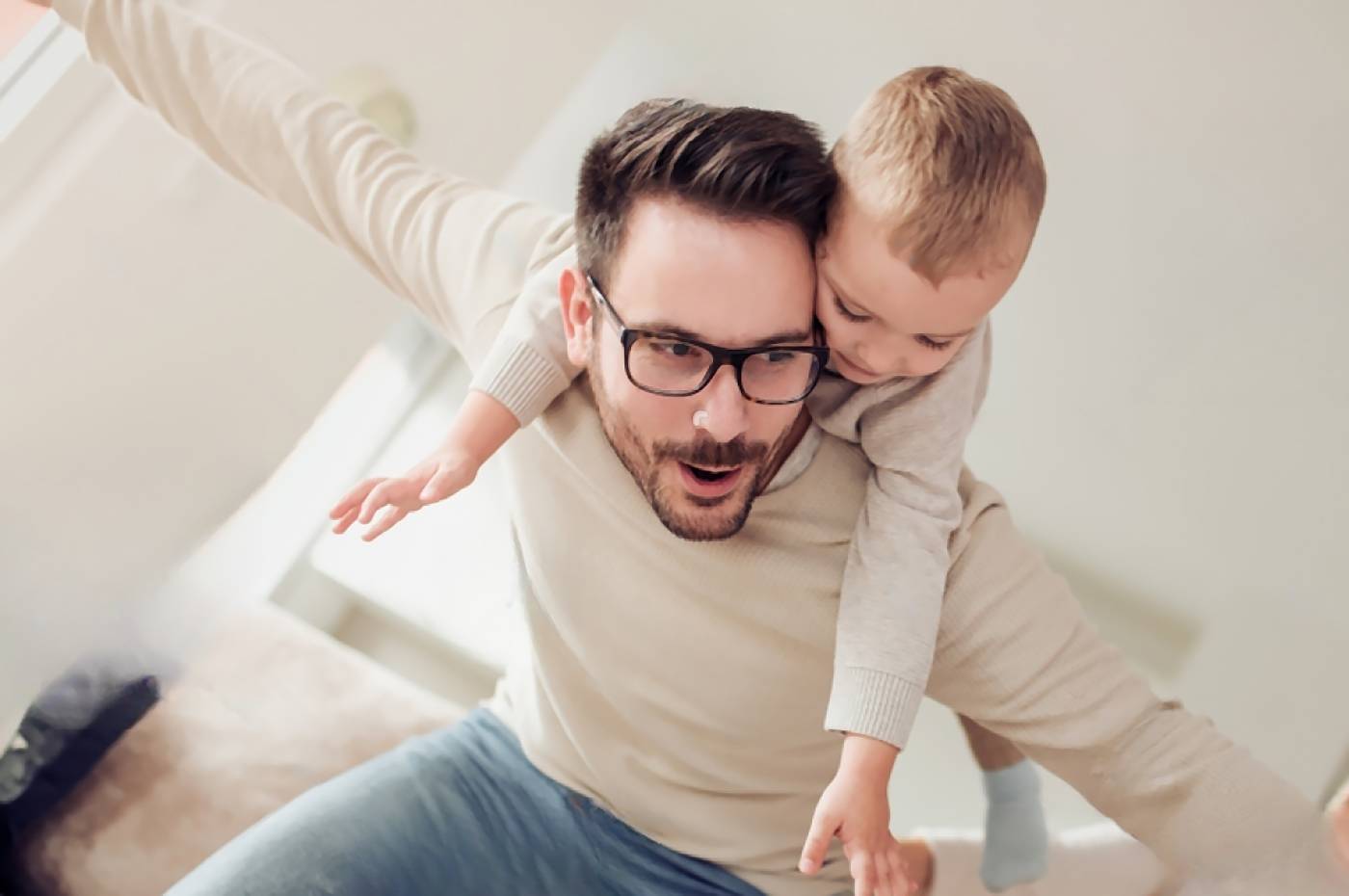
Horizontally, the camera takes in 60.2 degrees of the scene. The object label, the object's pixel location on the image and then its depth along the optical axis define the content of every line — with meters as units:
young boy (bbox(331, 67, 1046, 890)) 0.72
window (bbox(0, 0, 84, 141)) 1.26
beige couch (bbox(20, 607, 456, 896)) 1.20
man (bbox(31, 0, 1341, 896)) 0.82
